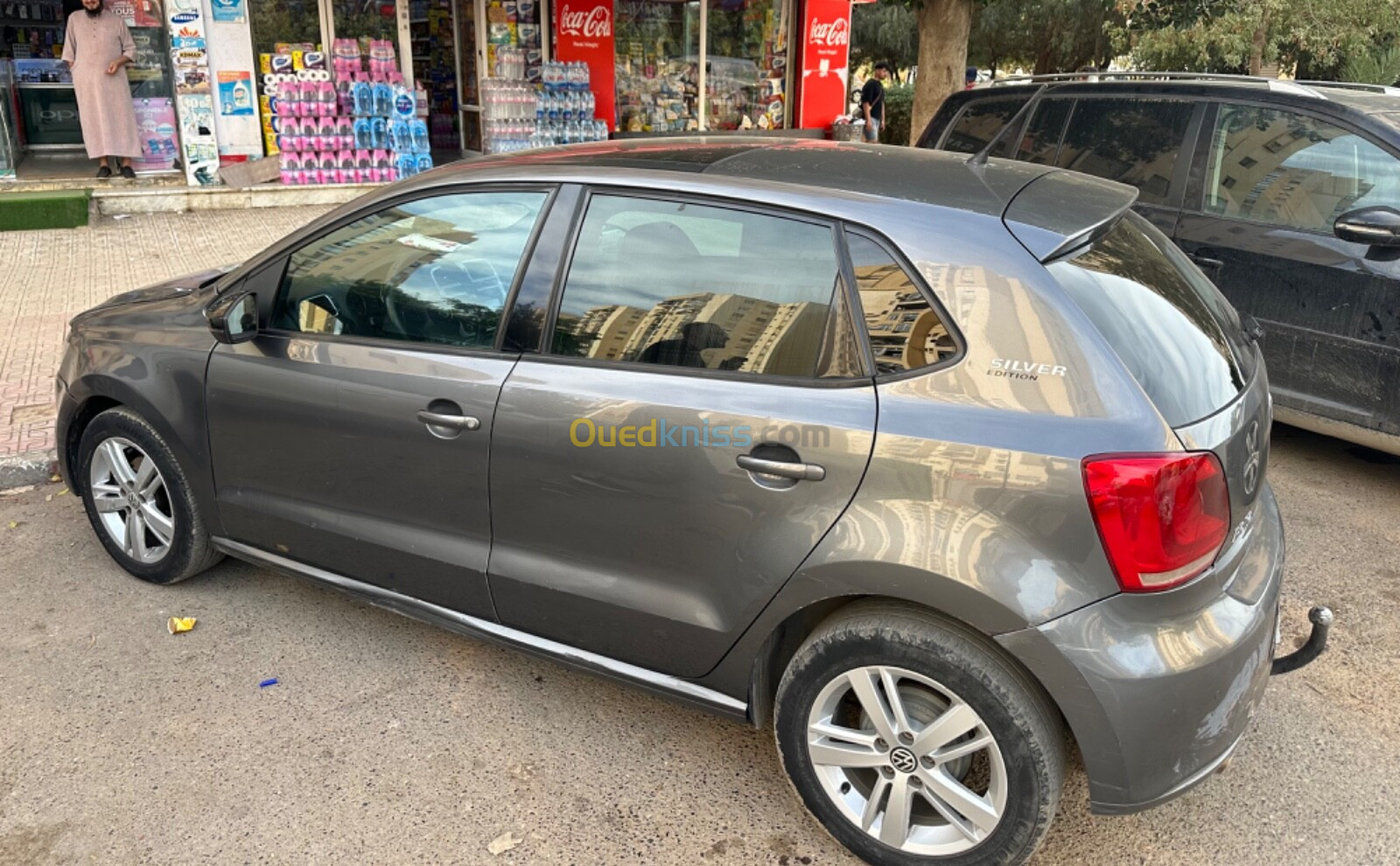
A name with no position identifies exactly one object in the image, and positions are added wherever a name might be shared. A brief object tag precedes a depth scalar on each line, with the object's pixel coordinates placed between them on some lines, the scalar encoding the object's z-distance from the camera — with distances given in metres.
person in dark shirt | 18.77
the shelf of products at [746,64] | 15.84
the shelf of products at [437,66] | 14.21
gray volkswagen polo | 2.30
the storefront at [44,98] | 11.84
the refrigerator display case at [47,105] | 13.64
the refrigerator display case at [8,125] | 11.74
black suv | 4.61
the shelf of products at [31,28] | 13.59
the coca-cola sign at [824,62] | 16.48
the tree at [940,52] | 10.30
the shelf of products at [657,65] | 14.91
